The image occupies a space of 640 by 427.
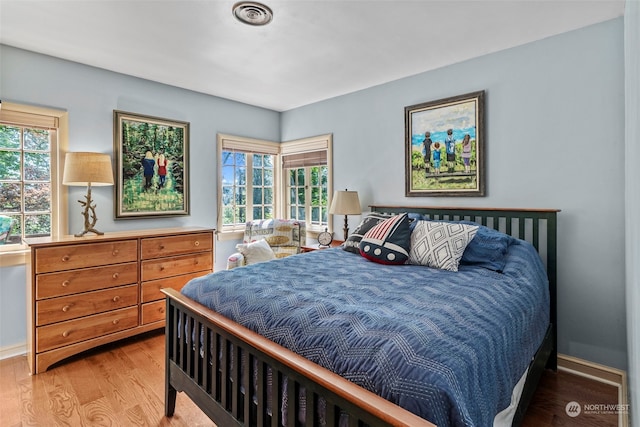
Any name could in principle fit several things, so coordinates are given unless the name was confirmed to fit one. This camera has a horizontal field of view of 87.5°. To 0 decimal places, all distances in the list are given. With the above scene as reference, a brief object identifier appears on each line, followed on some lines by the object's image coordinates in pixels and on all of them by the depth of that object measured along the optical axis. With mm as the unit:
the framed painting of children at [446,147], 2844
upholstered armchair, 3877
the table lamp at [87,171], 2635
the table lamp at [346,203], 3434
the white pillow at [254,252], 3369
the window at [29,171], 2688
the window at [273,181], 4086
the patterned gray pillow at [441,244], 2170
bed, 979
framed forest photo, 3176
